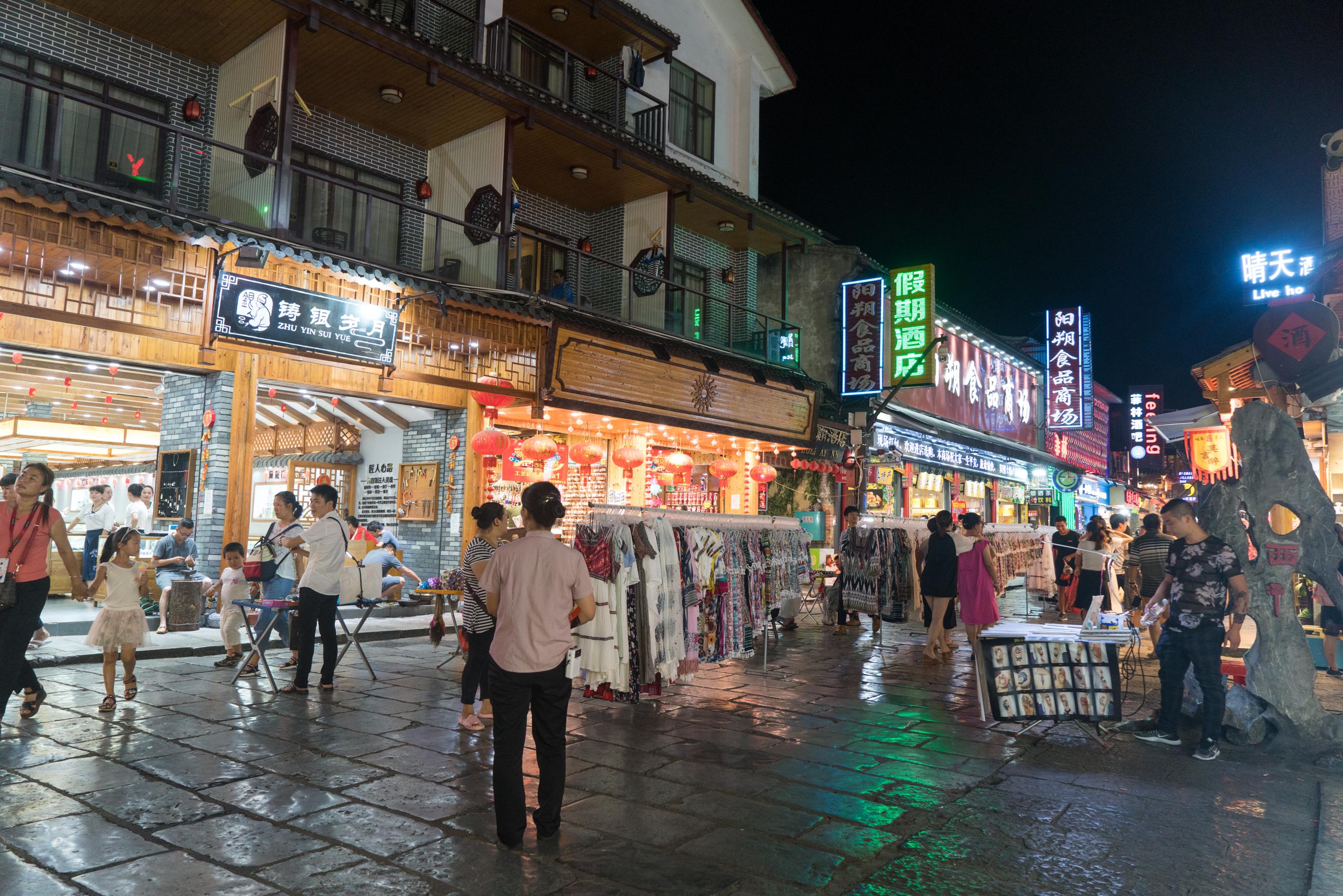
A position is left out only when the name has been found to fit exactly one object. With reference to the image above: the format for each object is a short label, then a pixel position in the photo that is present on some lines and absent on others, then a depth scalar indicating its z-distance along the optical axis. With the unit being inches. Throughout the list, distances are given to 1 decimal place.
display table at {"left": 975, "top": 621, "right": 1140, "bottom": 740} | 255.4
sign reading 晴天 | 541.6
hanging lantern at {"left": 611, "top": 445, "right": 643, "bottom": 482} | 570.6
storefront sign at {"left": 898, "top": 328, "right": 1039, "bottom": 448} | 940.0
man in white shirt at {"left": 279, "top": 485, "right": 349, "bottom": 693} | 289.4
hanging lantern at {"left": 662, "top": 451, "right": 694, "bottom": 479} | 613.6
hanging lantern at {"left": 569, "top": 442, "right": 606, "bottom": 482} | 532.1
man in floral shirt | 239.3
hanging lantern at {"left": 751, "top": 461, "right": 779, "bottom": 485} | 681.0
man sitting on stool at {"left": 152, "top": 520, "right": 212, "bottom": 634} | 391.2
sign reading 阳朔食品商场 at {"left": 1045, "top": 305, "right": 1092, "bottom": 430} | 1171.3
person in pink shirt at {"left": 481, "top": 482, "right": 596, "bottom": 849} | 159.2
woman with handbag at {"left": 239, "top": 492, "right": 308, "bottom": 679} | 309.9
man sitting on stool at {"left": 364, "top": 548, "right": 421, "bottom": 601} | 427.5
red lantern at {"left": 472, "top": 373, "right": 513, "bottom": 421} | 497.0
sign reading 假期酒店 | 752.3
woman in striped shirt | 245.3
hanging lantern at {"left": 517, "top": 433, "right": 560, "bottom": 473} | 498.3
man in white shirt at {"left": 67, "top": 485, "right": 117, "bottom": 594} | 453.7
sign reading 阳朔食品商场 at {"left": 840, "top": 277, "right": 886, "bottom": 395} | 776.9
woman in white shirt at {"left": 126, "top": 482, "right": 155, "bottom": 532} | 442.6
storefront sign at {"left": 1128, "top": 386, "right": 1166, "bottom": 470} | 1304.1
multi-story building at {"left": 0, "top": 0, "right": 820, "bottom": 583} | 373.7
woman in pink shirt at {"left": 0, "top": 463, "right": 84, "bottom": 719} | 219.8
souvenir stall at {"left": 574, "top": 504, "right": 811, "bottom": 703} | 282.0
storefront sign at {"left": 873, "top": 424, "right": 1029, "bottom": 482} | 855.1
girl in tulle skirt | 267.1
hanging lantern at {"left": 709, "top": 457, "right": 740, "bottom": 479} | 653.9
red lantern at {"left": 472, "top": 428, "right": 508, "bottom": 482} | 462.9
